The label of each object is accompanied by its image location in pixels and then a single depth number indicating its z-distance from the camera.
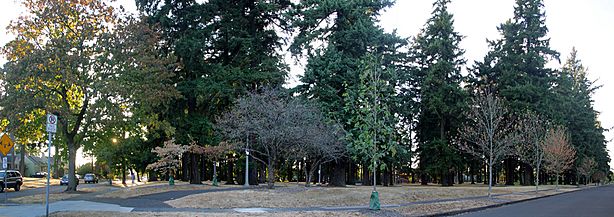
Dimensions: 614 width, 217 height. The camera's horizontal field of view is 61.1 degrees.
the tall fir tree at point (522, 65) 55.97
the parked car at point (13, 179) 39.64
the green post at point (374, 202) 19.02
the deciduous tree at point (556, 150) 47.47
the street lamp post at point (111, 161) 35.70
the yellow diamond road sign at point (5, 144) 19.89
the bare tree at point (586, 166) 65.44
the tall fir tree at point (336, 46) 35.28
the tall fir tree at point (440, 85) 52.25
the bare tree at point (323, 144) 29.52
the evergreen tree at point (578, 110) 62.50
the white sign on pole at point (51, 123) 15.07
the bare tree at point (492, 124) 32.97
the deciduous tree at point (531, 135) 47.38
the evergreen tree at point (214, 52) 36.38
